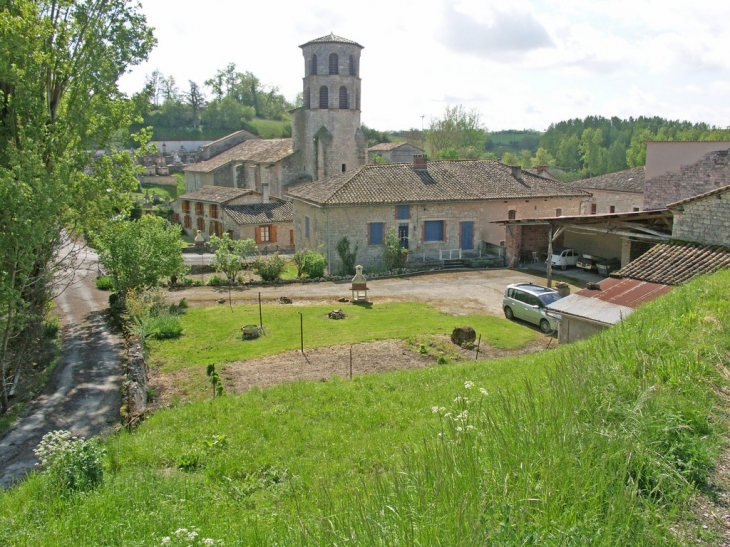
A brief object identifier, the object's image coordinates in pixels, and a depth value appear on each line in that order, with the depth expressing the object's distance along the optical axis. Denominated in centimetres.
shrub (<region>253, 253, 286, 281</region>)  2784
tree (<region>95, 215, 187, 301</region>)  2172
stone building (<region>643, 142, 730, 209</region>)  2562
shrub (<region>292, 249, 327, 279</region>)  2855
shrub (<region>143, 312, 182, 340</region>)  1883
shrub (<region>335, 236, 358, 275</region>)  2975
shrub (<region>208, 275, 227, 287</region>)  2786
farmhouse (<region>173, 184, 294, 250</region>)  4016
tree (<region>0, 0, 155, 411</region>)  1323
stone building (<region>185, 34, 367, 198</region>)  4116
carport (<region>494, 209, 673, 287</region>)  1914
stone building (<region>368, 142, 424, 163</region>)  6869
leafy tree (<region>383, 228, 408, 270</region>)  3006
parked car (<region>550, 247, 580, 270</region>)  2975
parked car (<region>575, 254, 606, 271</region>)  2864
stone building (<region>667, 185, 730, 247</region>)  1524
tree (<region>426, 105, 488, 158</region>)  8006
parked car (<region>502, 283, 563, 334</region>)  1928
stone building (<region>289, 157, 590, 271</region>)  3008
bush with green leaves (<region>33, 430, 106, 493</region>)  722
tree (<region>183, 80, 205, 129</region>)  9312
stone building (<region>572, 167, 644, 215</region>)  3759
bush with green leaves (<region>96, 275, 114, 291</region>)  2787
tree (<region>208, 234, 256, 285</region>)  2717
